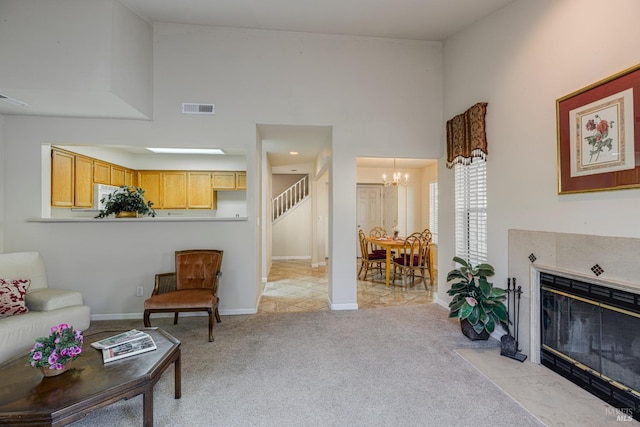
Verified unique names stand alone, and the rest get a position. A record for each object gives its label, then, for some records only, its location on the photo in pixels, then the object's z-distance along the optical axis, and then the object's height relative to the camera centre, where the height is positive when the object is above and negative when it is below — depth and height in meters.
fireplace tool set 2.74 -1.10
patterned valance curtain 3.29 +0.93
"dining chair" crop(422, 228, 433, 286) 5.24 -0.73
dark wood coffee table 1.42 -0.92
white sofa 2.40 -0.88
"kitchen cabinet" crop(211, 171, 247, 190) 5.94 +0.70
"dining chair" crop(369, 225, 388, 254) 6.88 -0.45
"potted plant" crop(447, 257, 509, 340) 2.90 -0.90
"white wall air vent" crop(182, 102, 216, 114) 3.75 +1.36
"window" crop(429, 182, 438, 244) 7.27 +0.15
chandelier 6.26 +0.76
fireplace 1.99 -0.94
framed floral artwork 1.95 +0.57
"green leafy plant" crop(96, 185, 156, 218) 3.72 +0.14
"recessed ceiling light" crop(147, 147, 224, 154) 3.80 +0.86
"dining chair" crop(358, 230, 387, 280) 5.73 -0.81
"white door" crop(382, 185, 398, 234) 8.06 +0.18
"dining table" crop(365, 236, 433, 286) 5.27 -0.58
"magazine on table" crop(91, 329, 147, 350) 2.04 -0.89
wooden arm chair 3.34 -0.72
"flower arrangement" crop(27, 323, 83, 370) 1.64 -0.76
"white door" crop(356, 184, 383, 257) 8.16 +0.24
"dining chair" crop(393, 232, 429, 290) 5.15 -0.77
